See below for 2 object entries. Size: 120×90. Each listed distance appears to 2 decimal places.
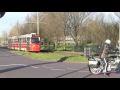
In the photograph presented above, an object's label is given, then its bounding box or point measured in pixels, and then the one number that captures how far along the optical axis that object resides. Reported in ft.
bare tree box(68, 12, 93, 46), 197.96
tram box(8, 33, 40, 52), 151.94
